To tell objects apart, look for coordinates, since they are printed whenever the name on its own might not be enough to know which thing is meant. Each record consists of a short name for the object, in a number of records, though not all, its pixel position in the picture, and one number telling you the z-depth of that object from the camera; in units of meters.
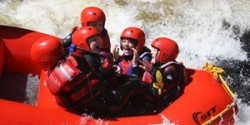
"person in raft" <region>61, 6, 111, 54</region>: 4.38
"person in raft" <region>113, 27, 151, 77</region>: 4.36
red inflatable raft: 3.82
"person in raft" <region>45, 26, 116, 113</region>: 3.72
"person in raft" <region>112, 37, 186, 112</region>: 4.19
